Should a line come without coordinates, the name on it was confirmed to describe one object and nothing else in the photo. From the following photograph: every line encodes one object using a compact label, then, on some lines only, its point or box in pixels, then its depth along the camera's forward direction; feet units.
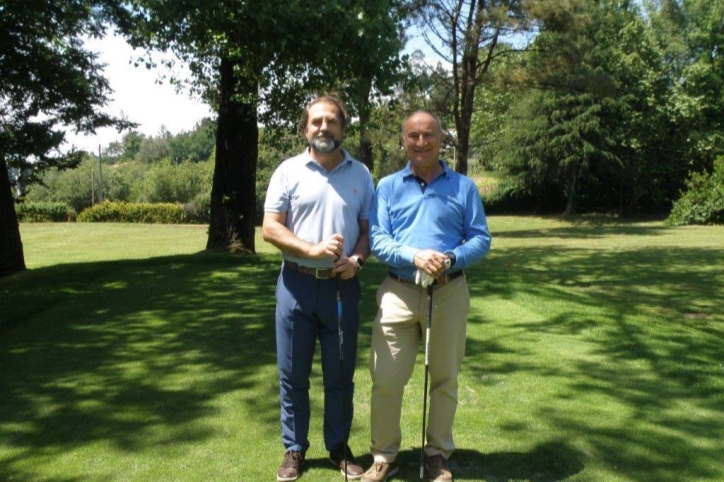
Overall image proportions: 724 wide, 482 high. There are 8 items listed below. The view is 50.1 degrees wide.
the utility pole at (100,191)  215.57
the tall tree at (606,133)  131.75
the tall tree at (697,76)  136.05
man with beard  13.69
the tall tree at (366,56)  36.35
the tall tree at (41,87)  42.40
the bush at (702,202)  110.89
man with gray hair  13.37
